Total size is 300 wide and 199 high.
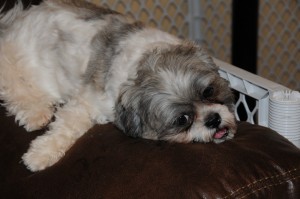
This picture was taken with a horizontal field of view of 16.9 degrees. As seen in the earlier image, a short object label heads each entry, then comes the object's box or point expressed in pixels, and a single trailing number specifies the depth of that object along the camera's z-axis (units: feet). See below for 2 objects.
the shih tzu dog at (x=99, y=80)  4.16
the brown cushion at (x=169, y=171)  3.71
